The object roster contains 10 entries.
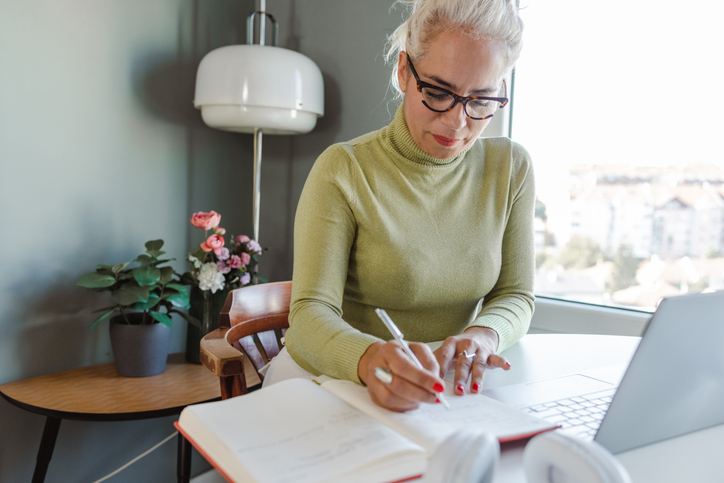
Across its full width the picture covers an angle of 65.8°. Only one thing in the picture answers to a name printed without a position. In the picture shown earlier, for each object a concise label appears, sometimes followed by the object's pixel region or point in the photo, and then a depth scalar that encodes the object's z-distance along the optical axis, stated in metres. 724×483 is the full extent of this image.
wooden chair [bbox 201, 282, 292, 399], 0.99
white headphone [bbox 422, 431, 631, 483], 0.32
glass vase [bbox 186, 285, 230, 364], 1.85
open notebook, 0.49
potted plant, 1.61
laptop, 0.50
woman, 0.97
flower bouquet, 1.79
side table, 1.47
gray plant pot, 1.67
